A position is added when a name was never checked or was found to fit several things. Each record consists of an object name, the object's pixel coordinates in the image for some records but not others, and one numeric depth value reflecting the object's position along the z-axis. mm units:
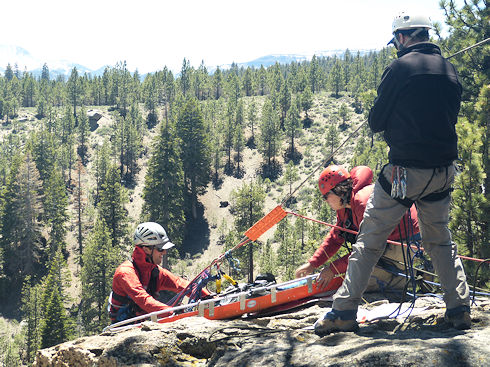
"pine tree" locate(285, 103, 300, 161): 87056
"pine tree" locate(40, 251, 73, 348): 34719
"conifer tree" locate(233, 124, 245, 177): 83312
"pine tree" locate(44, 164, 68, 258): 59250
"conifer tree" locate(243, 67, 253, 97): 129625
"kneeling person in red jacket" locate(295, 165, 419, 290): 5359
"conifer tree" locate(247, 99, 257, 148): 92969
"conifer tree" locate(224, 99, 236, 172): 82319
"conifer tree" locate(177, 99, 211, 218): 63250
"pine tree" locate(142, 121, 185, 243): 51656
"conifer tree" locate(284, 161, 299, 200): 68625
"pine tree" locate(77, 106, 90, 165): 96375
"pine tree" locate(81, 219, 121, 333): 42906
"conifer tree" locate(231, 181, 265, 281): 41812
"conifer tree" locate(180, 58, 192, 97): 121750
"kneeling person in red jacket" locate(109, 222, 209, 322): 5414
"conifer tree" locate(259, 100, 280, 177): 80562
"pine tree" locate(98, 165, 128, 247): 54344
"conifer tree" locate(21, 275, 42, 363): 42656
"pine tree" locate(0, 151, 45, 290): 58000
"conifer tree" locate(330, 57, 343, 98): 120812
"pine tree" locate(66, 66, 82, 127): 117125
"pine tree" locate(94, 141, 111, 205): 74938
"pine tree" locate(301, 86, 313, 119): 101750
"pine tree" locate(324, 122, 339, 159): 79312
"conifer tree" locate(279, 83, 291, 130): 97875
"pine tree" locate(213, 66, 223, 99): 128625
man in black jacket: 3801
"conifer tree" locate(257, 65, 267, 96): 131525
